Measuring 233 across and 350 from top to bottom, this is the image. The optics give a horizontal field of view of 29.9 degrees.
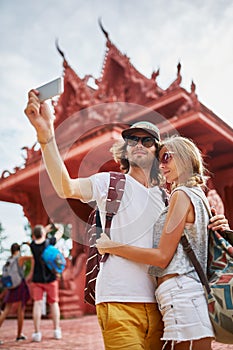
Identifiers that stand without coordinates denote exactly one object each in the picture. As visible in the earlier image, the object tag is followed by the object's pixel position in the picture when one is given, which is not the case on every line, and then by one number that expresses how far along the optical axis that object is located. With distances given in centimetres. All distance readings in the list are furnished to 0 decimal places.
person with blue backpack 517
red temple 687
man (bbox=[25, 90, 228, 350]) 163
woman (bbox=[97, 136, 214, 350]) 155
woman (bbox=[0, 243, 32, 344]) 550
